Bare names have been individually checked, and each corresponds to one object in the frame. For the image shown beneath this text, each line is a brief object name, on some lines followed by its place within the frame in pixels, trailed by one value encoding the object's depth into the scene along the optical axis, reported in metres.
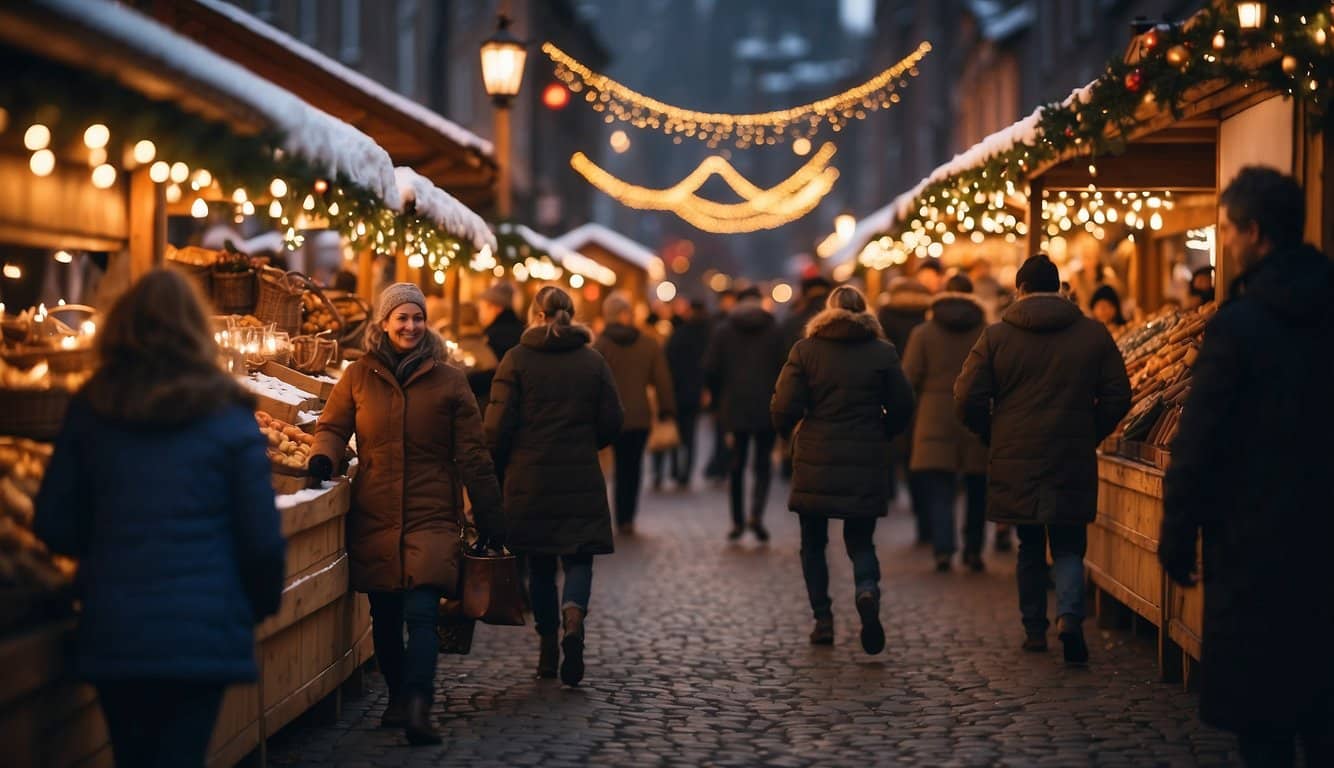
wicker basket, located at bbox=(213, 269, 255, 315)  11.73
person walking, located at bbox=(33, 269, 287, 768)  5.26
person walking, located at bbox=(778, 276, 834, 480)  18.14
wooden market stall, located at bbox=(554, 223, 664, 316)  35.78
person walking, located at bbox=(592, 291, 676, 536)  17.19
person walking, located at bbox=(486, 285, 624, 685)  9.69
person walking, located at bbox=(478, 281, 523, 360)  13.49
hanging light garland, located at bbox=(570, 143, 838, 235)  29.38
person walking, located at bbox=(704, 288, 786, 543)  17.05
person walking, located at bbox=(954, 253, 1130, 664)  10.11
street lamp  18.55
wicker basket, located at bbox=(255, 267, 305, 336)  11.80
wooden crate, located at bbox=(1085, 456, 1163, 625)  10.04
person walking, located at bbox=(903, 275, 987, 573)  14.44
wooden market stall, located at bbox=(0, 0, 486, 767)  5.43
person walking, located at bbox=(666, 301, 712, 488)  23.25
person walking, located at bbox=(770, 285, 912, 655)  10.67
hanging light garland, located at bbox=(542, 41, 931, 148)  20.19
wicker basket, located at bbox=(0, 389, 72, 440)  6.44
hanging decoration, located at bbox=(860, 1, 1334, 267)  7.96
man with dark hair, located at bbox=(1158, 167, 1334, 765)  5.68
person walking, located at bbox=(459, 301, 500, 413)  13.24
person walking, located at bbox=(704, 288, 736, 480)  23.45
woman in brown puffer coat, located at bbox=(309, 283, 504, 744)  8.09
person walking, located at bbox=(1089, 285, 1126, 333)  16.19
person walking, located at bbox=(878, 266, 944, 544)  17.42
